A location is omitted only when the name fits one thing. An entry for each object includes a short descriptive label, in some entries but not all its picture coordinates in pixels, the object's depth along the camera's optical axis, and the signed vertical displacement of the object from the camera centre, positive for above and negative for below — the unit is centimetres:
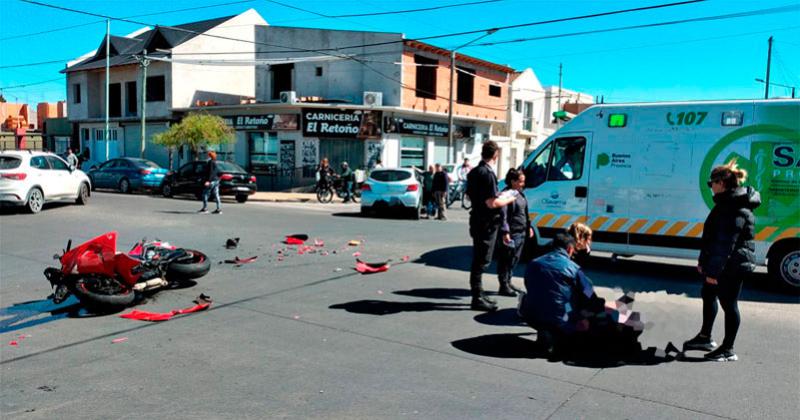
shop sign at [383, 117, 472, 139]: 3086 +207
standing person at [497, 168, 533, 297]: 771 -76
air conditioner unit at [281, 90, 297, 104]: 2997 +320
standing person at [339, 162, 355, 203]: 2403 -63
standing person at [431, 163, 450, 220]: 1742 -55
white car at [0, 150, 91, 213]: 1608 -65
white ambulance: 841 +2
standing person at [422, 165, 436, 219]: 1870 -75
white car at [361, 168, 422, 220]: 1764 -70
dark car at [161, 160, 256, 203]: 2209 -74
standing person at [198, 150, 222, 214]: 1708 -51
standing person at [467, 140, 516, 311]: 696 -54
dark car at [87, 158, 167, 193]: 2508 -68
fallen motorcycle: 671 -131
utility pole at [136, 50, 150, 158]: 3040 +468
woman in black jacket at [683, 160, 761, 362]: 525 -57
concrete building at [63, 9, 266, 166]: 3403 +451
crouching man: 529 -123
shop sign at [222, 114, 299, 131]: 3037 +204
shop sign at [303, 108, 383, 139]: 3003 +201
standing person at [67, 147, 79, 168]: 2706 -7
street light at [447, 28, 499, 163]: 2918 +283
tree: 2805 +125
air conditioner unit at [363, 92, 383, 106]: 3020 +326
